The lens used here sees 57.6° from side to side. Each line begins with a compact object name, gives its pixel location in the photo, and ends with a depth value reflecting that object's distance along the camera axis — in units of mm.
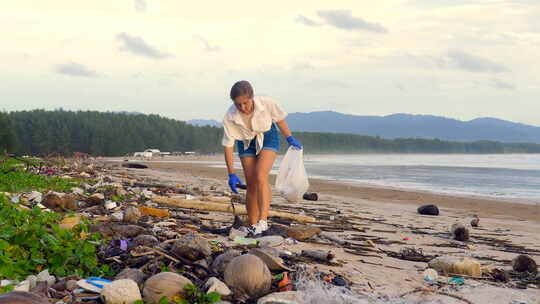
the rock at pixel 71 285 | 3426
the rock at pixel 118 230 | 4832
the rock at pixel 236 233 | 5564
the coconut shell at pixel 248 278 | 3496
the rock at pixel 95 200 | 7575
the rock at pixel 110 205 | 7245
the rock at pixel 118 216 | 6280
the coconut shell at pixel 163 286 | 3273
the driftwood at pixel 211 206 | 7953
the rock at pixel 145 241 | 4418
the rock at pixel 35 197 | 7156
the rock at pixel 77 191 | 8797
